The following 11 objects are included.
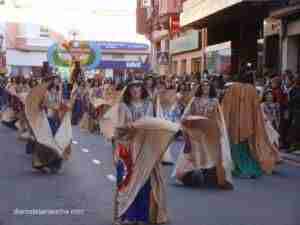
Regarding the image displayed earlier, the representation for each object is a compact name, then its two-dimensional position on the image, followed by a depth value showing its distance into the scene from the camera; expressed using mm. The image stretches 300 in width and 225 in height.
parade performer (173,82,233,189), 11344
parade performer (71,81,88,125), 27984
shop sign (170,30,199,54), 41312
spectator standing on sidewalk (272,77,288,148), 17516
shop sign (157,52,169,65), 39375
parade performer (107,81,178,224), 8289
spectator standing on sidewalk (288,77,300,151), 17203
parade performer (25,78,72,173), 13023
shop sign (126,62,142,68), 56656
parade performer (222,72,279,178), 12898
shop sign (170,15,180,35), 45938
